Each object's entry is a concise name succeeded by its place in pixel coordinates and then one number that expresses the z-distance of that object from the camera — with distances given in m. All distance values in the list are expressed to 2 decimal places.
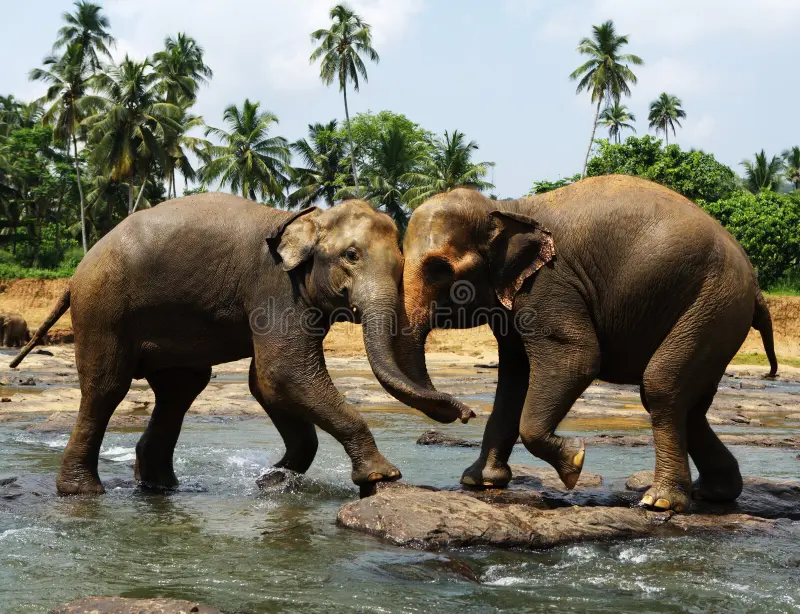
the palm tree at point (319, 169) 57.62
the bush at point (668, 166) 42.97
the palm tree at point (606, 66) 56.03
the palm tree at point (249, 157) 50.84
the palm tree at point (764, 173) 60.81
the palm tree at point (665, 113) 77.00
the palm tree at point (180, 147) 48.41
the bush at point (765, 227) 39.81
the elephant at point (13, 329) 38.41
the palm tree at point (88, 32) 52.97
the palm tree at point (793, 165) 66.44
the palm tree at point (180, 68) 52.42
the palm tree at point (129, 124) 46.56
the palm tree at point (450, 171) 50.12
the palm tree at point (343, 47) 52.06
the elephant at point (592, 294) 6.88
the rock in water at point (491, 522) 6.11
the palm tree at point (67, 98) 48.82
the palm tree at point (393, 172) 52.22
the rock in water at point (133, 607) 4.37
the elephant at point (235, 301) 7.16
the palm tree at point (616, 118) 68.62
